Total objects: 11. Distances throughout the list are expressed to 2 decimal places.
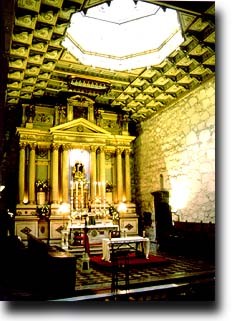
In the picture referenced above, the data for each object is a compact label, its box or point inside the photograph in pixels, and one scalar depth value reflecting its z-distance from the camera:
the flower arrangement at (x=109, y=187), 10.76
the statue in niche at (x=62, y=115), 10.22
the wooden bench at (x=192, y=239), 6.73
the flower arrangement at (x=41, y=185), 9.80
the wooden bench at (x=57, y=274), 4.07
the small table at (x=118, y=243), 6.39
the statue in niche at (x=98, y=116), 10.75
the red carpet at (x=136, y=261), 6.14
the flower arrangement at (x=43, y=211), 9.44
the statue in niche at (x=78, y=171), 10.05
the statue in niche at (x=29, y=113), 9.84
